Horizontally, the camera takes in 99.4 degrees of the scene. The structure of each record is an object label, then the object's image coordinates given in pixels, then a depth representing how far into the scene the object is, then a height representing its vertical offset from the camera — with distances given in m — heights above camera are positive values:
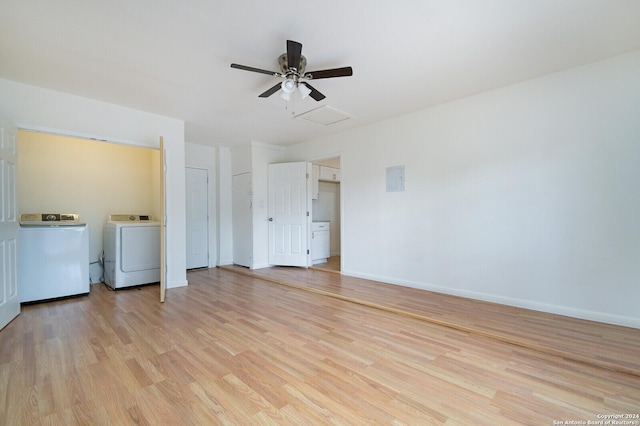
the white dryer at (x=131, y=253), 3.88 -0.56
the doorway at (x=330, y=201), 6.14 +0.30
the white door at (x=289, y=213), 5.32 +0.01
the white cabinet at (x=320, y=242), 5.75 -0.63
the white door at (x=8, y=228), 2.58 -0.11
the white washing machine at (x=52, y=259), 3.29 -0.54
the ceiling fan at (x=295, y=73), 2.18 +1.23
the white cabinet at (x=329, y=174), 6.19 +0.92
